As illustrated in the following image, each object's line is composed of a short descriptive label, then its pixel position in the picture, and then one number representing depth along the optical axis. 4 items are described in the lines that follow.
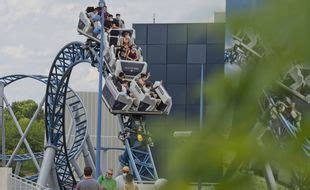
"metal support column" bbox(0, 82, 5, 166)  40.25
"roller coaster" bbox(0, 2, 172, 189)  35.59
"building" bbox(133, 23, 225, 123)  59.00
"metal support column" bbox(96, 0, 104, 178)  31.22
